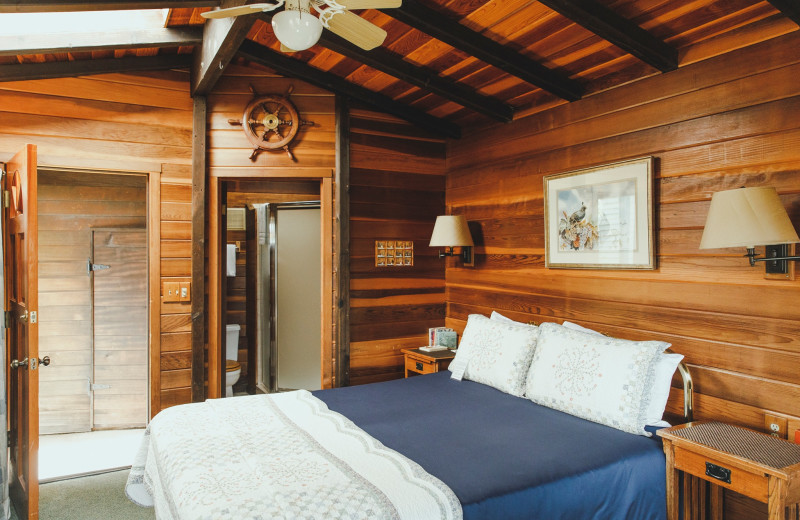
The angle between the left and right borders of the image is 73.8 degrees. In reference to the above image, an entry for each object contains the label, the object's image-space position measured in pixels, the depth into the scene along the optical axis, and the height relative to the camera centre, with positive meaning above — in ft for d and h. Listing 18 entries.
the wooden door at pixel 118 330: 14.33 -1.85
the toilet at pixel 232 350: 16.31 -2.91
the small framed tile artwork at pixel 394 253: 13.88 +0.19
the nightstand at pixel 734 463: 6.03 -2.49
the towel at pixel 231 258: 17.44 +0.11
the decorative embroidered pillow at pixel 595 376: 7.96 -1.88
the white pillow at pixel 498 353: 9.94 -1.84
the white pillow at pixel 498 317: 11.56 -1.26
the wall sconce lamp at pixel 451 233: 12.92 +0.67
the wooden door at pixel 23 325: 8.74 -1.08
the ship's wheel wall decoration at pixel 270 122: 12.67 +3.33
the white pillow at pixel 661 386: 8.01 -1.95
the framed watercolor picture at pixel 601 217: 9.37 +0.80
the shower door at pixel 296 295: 17.26 -1.11
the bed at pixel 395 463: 5.76 -2.56
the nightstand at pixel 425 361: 12.53 -2.42
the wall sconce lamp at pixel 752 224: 6.89 +0.45
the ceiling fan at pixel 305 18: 6.21 +3.00
